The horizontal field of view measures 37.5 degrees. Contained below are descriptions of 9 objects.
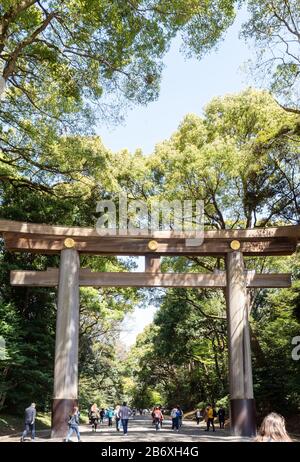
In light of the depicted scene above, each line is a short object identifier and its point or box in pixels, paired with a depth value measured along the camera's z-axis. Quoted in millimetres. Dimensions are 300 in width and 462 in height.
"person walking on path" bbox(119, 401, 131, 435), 12930
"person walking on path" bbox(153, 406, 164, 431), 16228
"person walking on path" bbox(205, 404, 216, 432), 17188
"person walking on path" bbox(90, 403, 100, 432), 16773
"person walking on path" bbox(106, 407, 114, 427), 23266
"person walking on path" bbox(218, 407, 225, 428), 19703
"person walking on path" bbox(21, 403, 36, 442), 11500
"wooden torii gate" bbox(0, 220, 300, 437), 11531
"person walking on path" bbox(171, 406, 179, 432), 16345
